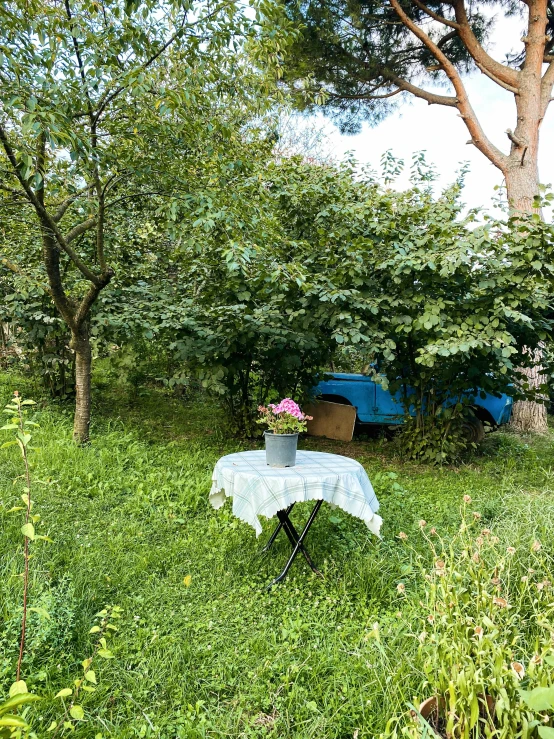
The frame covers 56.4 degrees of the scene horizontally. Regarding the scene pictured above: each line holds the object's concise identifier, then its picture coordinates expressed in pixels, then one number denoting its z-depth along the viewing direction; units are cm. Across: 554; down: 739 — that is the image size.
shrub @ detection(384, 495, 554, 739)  142
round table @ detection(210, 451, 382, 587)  277
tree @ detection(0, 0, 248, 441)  313
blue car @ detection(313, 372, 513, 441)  647
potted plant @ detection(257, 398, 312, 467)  300
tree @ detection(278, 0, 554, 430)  812
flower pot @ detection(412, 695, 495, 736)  163
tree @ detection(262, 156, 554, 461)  466
